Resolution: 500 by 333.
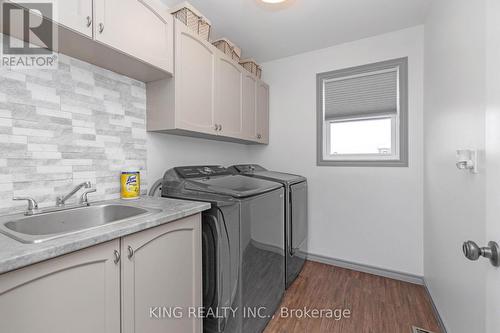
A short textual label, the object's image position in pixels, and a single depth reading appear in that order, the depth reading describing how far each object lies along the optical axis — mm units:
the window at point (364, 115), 2320
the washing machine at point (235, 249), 1351
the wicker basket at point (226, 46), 2131
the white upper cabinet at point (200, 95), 1617
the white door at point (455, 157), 768
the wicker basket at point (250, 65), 2662
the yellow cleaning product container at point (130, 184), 1530
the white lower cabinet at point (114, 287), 668
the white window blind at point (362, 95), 2389
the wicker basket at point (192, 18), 1621
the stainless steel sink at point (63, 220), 886
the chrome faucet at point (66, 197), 1251
